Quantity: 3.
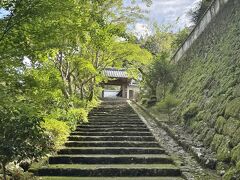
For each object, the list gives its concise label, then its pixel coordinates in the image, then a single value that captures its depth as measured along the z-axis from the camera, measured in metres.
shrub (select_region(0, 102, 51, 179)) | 4.00
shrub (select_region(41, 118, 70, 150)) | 6.80
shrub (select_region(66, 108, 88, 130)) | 8.65
